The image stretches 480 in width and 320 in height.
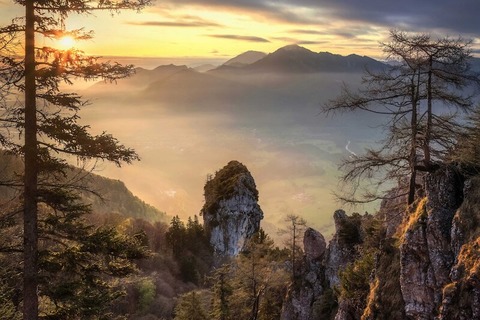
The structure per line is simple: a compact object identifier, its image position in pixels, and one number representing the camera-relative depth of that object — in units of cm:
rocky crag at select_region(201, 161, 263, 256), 5469
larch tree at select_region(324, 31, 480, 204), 1330
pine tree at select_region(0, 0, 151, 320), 924
